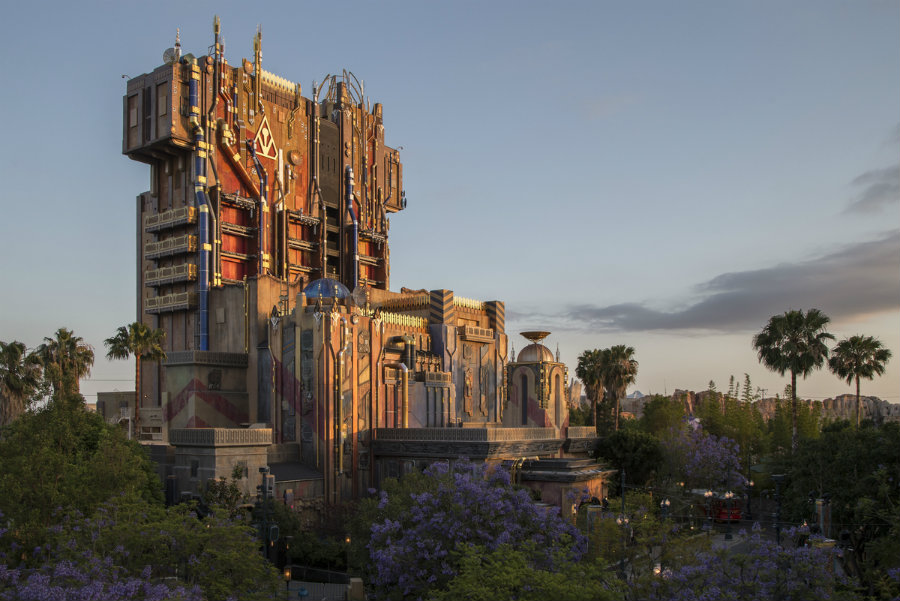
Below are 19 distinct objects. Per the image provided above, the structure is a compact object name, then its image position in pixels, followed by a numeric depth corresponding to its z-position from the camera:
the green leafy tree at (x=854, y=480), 36.34
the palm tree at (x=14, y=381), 54.16
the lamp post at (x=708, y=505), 48.14
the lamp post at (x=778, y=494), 41.33
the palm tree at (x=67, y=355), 54.81
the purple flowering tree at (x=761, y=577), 19.03
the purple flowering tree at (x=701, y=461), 56.66
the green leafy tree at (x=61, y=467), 30.84
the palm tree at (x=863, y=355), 60.25
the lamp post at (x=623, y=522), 30.28
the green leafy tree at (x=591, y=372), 79.14
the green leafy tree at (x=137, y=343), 56.78
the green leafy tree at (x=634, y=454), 57.84
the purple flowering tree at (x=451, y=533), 27.66
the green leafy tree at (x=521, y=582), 20.50
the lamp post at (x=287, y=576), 31.79
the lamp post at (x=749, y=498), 58.52
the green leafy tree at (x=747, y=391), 80.85
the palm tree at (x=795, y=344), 58.25
